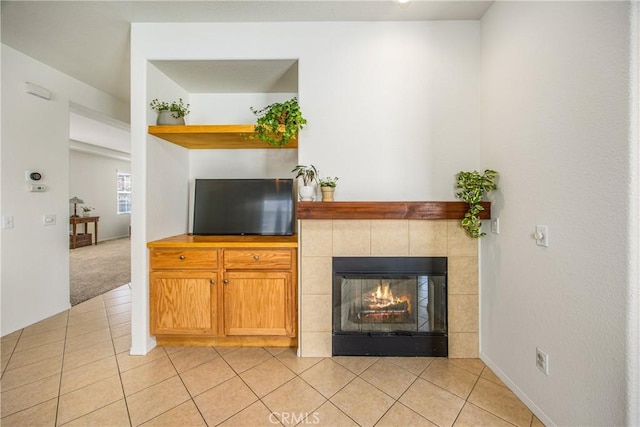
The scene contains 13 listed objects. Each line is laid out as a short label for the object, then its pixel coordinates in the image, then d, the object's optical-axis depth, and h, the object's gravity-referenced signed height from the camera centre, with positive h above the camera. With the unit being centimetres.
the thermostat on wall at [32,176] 258 +38
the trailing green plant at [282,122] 195 +71
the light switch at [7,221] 240 -9
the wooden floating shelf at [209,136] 210 +69
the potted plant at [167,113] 217 +87
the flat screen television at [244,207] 251 +5
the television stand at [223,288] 206 -64
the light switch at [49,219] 274 -8
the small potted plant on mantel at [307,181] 198 +25
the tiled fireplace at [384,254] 200 -35
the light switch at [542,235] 141 -13
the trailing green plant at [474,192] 183 +16
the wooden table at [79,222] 610 -28
